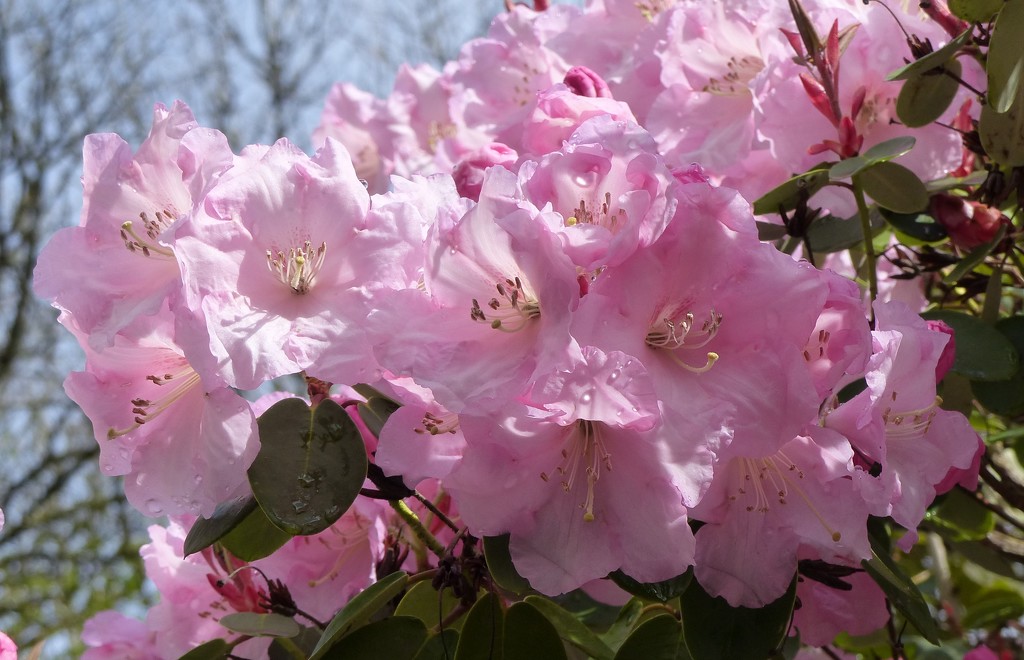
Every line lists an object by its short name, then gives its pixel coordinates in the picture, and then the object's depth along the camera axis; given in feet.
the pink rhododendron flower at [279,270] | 2.56
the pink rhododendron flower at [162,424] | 2.70
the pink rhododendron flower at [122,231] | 2.76
